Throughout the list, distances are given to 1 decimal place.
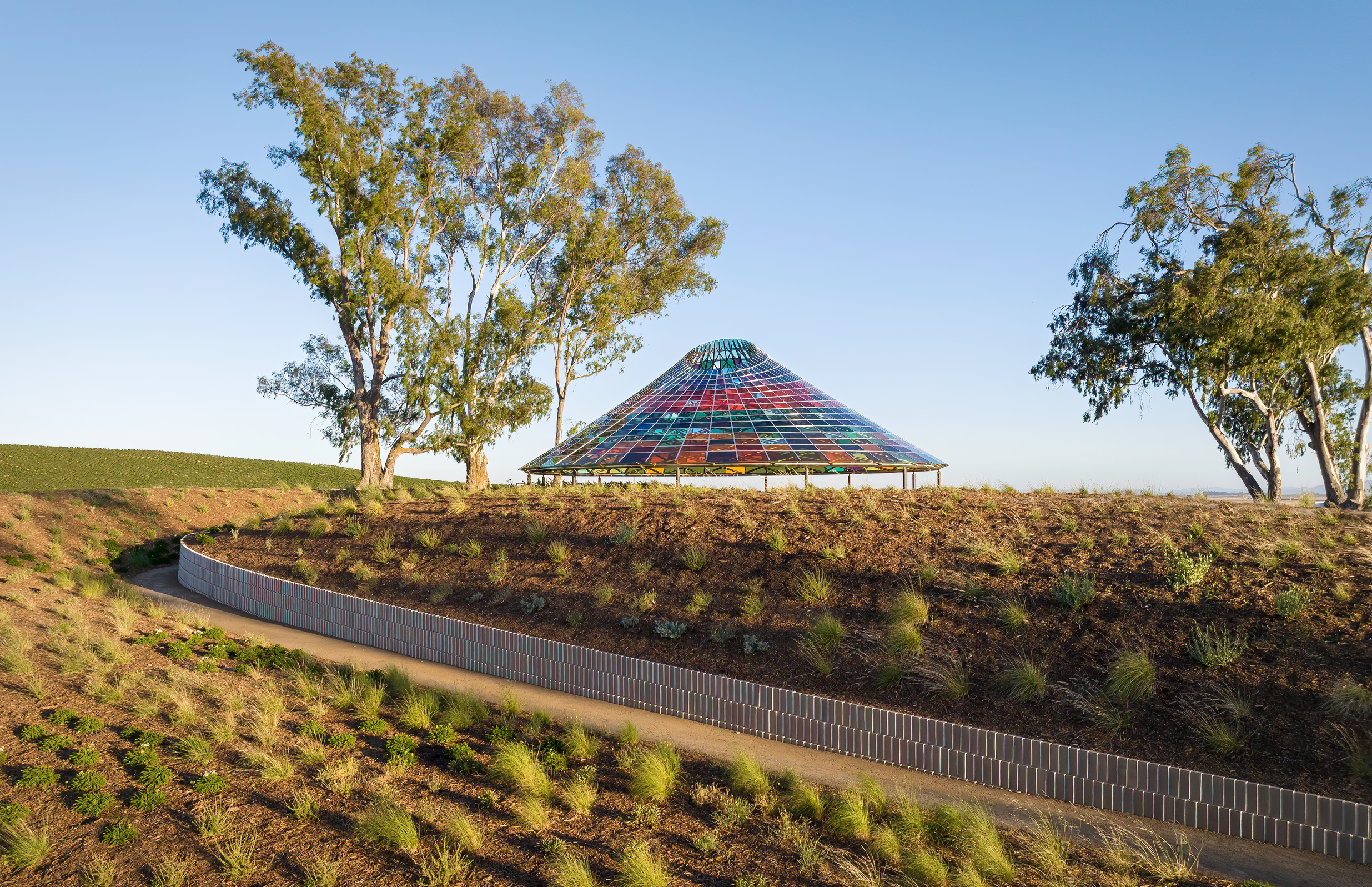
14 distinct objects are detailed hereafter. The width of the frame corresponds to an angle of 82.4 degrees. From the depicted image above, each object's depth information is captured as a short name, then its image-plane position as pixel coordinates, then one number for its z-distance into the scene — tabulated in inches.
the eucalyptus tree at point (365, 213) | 1026.1
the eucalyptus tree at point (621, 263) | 1277.1
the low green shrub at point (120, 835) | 286.8
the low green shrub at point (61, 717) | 383.9
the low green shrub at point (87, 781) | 322.0
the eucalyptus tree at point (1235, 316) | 832.3
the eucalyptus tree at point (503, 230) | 1130.7
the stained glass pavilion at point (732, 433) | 1055.6
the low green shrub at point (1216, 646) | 352.5
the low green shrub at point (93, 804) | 307.6
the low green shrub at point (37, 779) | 327.0
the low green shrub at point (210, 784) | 317.7
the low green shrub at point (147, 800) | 309.1
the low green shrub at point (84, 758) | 341.1
